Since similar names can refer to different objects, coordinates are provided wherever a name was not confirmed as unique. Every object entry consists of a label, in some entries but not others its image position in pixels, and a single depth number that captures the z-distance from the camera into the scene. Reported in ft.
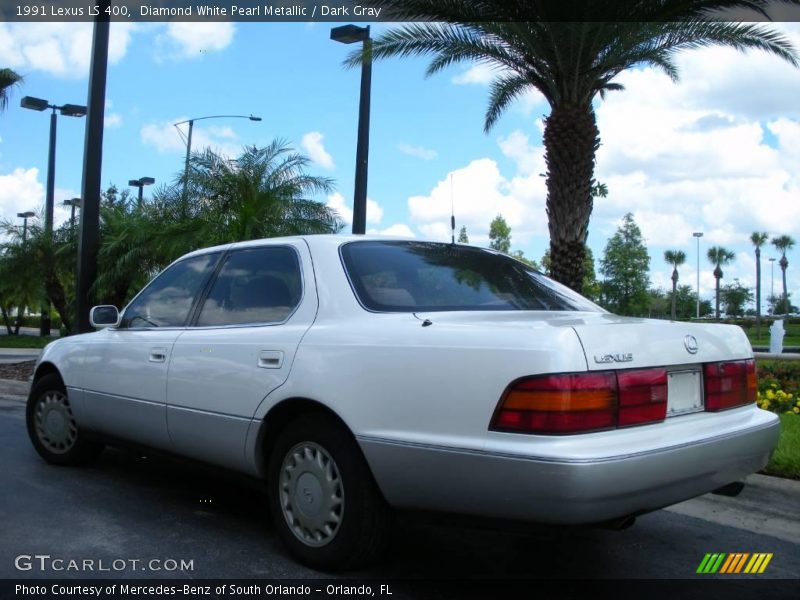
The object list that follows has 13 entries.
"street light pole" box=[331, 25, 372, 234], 32.76
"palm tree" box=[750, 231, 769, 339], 244.42
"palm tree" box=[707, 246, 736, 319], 254.27
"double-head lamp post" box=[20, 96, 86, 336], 61.24
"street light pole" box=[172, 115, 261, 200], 39.99
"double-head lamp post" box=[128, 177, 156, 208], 100.58
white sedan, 9.50
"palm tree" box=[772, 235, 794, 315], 269.23
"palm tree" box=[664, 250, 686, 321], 244.01
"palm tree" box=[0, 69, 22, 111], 77.36
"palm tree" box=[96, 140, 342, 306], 37.35
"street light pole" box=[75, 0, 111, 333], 33.91
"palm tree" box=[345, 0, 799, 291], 29.81
